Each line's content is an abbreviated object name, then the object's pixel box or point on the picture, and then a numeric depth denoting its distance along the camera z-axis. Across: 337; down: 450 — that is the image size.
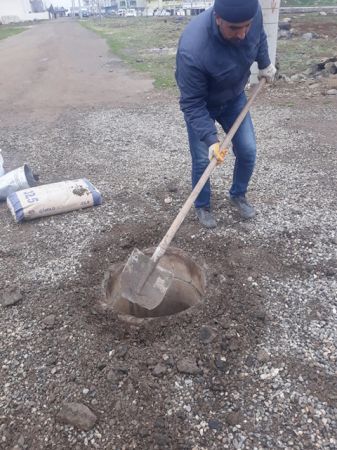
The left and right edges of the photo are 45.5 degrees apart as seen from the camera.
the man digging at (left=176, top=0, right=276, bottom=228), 2.71
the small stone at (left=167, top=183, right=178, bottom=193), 4.64
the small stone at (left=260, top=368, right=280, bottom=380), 2.47
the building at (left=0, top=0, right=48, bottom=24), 46.82
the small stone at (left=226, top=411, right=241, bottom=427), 2.23
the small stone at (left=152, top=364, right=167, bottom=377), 2.51
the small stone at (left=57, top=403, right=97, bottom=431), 2.24
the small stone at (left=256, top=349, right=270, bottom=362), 2.58
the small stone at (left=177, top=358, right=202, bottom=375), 2.51
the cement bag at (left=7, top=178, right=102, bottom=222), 4.06
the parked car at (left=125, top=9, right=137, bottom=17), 47.28
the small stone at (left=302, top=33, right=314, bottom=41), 15.11
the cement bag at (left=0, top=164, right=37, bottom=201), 4.45
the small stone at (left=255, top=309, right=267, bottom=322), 2.87
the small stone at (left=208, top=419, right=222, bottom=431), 2.22
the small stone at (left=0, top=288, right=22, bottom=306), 3.13
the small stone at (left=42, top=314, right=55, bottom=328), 2.91
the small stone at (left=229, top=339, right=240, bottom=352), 2.65
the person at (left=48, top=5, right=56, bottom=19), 54.10
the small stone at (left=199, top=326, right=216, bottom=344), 2.71
